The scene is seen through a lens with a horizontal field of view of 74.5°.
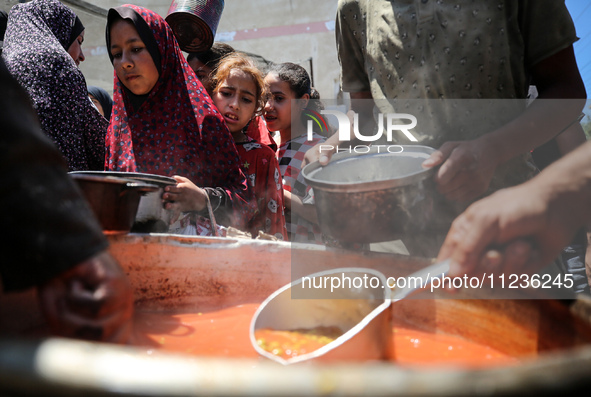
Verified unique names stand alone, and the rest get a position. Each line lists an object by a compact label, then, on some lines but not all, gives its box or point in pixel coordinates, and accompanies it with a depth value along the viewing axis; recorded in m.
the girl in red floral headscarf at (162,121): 2.22
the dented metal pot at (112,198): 1.10
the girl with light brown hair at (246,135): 2.79
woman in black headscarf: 2.22
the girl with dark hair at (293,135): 3.10
